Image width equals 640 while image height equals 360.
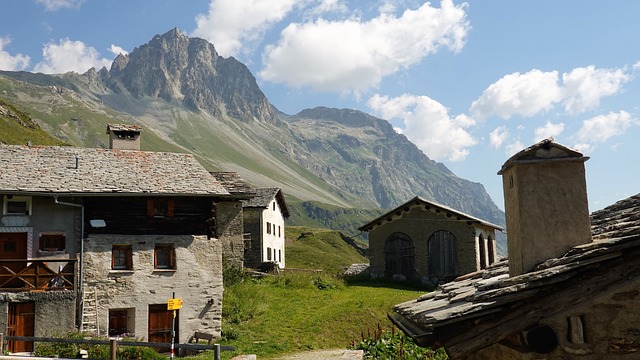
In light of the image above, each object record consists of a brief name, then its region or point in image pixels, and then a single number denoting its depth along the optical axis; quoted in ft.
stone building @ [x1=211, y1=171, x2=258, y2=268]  132.36
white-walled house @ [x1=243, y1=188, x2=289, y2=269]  164.86
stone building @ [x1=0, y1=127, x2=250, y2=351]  79.20
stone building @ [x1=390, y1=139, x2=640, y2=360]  23.26
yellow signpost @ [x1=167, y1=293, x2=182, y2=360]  65.46
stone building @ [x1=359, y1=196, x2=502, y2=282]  122.11
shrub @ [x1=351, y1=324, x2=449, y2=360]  49.75
